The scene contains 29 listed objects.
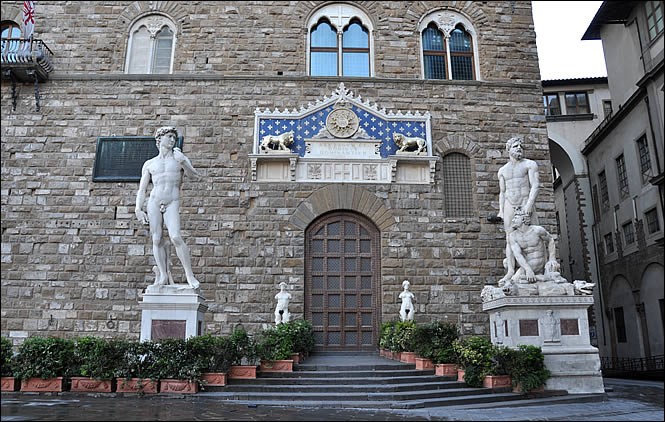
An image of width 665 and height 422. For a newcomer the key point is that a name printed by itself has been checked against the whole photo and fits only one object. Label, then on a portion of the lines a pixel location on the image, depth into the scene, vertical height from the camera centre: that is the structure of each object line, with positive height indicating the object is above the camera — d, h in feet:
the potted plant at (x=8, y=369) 28.30 -1.23
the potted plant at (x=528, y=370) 29.55 -1.18
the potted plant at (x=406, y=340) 35.45 +0.51
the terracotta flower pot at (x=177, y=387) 28.14 -2.07
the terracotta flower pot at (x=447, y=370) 32.04 -1.28
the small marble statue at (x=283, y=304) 40.22 +3.12
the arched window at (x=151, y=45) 49.42 +27.16
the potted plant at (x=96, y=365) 28.12 -0.99
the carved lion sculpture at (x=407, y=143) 46.29 +17.17
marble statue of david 31.94 +8.41
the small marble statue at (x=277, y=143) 45.65 +16.86
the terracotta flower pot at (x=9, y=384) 28.27 -1.97
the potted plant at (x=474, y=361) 29.96 -0.70
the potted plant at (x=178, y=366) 28.25 -1.01
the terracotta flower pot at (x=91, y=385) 28.09 -2.00
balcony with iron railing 46.14 +23.92
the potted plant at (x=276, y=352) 31.73 -0.29
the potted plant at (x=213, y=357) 29.04 -0.55
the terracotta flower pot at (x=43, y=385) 28.07 -2.00
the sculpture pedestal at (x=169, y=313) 30.81 +1.87
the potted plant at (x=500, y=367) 29.94 -1.03
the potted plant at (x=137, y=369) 28.07 -1.18
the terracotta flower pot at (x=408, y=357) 35.14 -0.60
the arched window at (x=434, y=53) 50.08 +26.96
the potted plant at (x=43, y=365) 28.12 -1.00
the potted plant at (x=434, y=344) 32.69 +0.23
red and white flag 47.60 +28.27
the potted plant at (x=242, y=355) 30.32 -0.46
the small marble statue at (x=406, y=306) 41.14 +3.11
